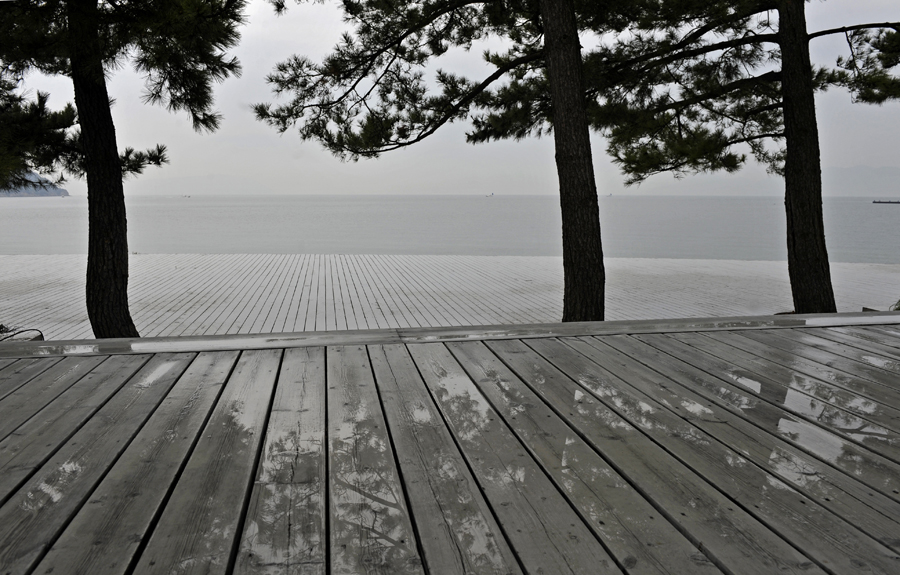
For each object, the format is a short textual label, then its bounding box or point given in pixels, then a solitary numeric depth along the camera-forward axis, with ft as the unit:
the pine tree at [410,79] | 21.62
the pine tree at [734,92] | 20.27
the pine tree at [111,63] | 14.51
